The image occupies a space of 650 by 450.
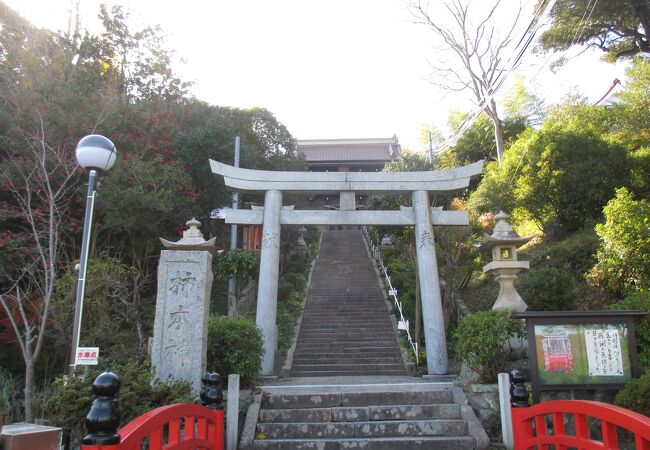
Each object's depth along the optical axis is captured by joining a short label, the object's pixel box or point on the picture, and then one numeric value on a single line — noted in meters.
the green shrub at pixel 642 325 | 7.83
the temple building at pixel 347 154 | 39.97
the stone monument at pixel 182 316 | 6.54
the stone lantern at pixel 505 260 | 9.95
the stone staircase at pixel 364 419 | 6.32
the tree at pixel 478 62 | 20.36
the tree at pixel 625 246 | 10.14
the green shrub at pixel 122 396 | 5.25
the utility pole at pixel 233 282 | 14.77
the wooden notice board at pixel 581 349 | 6.56
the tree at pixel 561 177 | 14.68
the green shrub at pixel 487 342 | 7.40
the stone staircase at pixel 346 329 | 12.59
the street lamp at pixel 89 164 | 6.52
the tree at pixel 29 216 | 10.66
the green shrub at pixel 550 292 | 10.60
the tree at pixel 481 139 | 26.00
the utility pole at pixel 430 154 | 22.37
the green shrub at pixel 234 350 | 7.45
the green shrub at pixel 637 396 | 5.98
